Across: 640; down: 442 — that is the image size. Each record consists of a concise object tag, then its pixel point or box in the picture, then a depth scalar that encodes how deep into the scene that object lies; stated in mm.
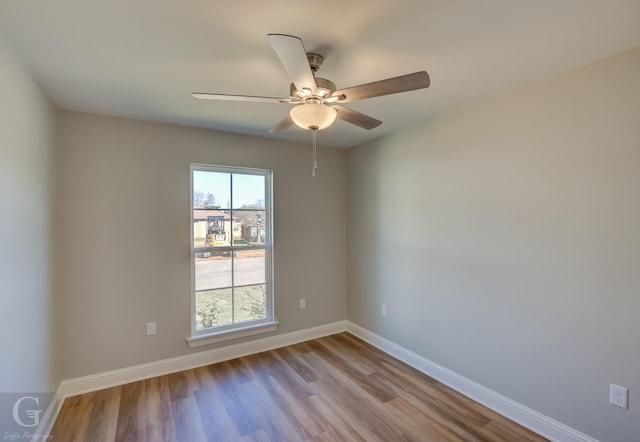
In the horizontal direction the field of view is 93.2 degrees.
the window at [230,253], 2977
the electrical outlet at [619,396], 1651
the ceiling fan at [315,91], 1321
